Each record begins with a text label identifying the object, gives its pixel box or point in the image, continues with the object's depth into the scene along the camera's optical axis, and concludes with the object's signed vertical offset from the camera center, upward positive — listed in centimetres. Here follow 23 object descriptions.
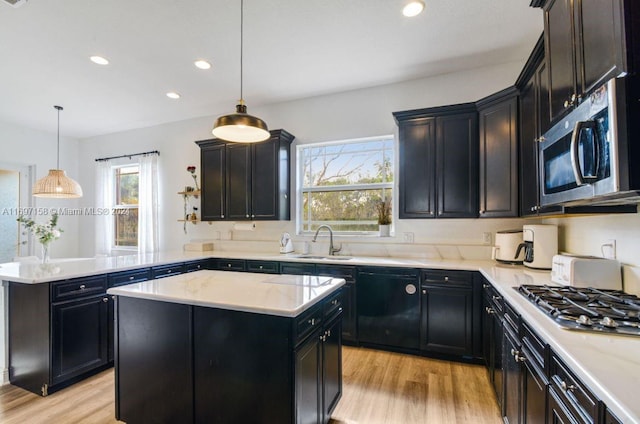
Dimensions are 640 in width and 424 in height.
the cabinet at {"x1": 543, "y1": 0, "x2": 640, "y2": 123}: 98 +68
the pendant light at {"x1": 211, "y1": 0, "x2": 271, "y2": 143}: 183 +61
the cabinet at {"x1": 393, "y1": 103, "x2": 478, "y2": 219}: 293 +55
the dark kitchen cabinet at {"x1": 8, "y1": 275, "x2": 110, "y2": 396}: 226 -90
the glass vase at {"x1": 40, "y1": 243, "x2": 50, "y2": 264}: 309 -36
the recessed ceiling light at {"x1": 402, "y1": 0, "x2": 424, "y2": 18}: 220 +158
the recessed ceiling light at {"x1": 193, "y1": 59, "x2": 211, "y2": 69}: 303 +161
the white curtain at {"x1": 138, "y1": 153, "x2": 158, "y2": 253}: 486 +15
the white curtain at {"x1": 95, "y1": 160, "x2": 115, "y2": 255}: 529 +27
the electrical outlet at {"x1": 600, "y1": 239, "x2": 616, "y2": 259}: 175 -21
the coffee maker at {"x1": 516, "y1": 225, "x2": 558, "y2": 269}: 233 -24
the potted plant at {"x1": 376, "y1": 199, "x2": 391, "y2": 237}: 354 -1
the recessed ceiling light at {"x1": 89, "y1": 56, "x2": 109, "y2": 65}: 296 +162
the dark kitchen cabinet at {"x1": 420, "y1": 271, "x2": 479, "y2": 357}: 267 -90
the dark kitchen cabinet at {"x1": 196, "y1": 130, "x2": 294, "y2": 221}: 381 +52
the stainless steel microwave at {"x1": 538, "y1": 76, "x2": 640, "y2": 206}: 94 +24
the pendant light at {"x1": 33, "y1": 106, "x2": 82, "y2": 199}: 353 +40
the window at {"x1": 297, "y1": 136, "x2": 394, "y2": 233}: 374 +45
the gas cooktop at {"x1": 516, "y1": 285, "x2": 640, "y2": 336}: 109 -41
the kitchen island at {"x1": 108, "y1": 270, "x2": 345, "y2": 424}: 145 -73
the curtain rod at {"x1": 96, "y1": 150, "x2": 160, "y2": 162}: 495 +111
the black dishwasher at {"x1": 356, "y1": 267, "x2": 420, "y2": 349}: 288 -90
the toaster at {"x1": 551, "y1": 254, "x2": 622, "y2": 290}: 167 -34
